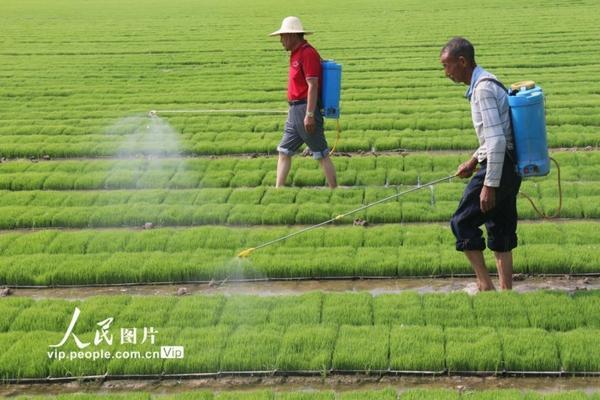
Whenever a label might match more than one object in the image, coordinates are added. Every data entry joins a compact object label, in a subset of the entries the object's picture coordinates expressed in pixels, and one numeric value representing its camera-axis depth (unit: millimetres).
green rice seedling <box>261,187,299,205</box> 19024
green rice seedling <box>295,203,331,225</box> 17722
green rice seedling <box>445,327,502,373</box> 10998
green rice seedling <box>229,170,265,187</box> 21031
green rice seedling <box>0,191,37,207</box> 20035
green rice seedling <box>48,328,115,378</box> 11419
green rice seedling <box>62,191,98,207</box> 19637
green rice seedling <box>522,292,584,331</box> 11955
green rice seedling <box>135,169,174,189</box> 20923
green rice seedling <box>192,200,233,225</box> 18044
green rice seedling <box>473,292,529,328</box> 12009
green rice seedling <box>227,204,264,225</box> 17906
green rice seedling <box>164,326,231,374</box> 11350
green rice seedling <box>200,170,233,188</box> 20954
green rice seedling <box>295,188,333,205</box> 18825
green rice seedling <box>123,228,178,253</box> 16328
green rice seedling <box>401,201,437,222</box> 17615
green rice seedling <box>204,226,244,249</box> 16221
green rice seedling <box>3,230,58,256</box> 16497
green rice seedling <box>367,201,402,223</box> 17691
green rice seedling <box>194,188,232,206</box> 19162
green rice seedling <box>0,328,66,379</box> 11427
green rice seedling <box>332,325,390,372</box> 11143
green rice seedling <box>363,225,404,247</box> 16037
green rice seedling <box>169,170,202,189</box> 20862
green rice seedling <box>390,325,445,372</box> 11074
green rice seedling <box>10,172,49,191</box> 21766
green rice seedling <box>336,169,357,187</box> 20617
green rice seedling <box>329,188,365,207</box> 18503
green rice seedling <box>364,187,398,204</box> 18564
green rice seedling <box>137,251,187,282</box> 14865
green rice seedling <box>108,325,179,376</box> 11396
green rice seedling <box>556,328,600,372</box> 10822
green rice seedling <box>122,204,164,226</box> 18212
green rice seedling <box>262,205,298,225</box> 17906
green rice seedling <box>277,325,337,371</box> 11197
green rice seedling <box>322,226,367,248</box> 16098
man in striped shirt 11840
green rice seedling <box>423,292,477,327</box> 12177
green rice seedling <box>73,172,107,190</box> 21398
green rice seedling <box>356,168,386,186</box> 20517
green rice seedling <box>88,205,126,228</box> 18243
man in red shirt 18044
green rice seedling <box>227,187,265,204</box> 19085
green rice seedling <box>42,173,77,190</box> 21613
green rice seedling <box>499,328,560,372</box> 10936
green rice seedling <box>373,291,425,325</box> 12330
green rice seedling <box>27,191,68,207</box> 19790
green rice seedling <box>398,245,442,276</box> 14620
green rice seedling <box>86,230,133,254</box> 16389
